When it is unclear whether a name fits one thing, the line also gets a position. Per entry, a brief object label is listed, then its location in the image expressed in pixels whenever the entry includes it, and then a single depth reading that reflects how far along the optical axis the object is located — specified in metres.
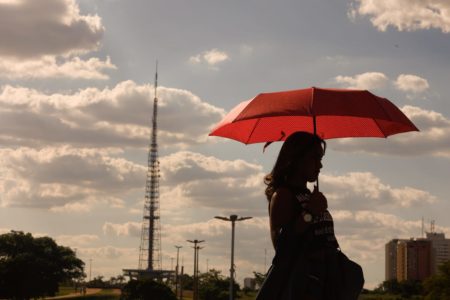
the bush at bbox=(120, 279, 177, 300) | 92.12
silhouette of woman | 6.33
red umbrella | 7.52
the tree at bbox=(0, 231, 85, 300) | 100.75
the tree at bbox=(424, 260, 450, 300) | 97.38
